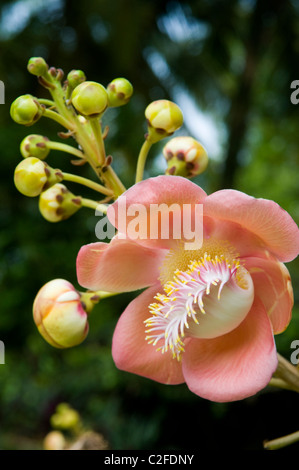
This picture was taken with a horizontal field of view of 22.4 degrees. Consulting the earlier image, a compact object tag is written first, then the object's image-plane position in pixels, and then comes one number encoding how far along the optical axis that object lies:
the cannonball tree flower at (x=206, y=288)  0.30
